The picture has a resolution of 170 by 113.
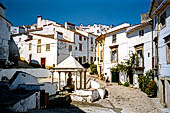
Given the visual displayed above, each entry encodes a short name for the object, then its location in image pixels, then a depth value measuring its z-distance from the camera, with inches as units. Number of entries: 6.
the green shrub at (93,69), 1134.0
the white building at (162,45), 447.2
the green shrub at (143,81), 635.5
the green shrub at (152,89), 556.0
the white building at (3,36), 918.4
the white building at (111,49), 872.9
